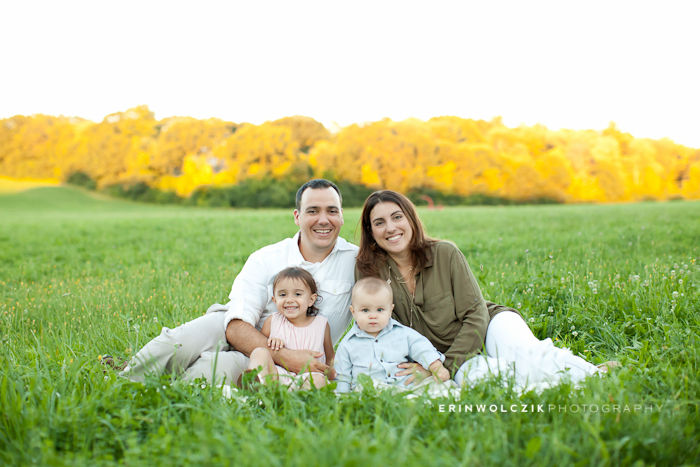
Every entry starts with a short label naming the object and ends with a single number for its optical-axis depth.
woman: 3.11
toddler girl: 3.28
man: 3.10
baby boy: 3.05
